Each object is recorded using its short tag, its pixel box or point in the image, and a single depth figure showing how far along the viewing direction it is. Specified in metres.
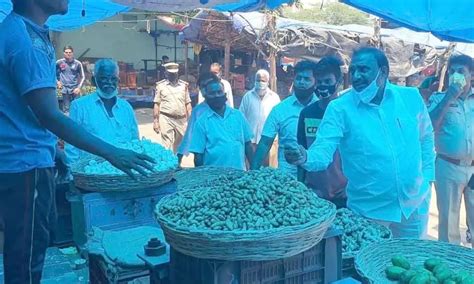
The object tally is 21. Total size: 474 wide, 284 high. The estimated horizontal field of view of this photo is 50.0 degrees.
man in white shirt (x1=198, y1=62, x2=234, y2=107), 8.21
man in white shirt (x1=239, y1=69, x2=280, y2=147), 6.63
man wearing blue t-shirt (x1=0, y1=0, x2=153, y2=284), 2.01
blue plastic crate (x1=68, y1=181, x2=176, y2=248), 3.11
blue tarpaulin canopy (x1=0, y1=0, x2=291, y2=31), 6.25
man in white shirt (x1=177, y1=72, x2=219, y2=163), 4.69
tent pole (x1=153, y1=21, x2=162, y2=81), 18.75
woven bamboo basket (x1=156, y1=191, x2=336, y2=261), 1.83
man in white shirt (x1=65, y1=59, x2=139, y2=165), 4.38
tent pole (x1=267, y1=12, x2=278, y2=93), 10.83
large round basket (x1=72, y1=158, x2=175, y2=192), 3.11
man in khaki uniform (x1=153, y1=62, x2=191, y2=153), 8.11
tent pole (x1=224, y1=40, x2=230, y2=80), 12.07
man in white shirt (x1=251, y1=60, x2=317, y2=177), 4.43
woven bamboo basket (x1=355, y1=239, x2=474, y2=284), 2.33
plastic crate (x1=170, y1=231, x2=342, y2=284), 1.90
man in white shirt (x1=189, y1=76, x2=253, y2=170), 4.49
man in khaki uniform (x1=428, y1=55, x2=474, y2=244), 4.57
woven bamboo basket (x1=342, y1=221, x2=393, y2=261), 2.55
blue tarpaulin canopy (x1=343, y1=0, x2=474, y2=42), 4.72
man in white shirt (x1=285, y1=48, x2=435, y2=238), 3.16
